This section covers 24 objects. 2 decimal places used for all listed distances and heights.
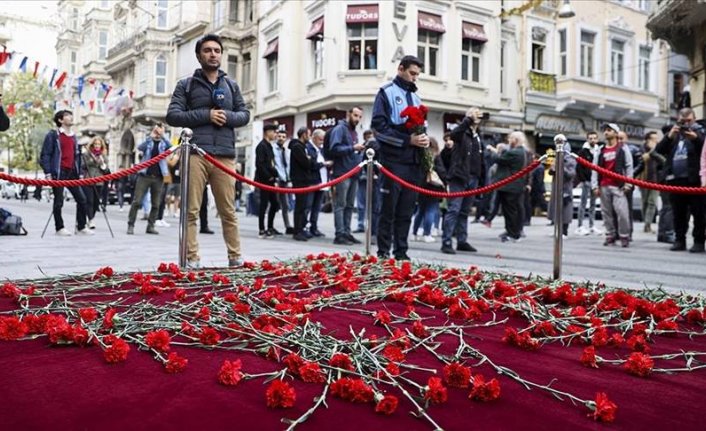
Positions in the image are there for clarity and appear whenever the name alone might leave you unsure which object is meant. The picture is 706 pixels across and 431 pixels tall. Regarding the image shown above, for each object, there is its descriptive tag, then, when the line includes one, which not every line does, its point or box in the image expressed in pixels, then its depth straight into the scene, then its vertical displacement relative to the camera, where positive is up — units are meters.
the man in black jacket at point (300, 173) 10.14 +0.68
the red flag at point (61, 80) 27.26 +5.49
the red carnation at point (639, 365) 2.61 -0.57
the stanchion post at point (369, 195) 6.98 +0.24
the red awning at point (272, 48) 27.59 +7.06
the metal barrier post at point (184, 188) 5.57 +0.23
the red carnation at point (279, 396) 2.06 -0.56
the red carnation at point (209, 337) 2.79 -0.51
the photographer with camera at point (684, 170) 8.70 +0.72
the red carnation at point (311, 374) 2.34 -0.56
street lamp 22.28 +7.04
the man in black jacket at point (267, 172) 10.53 +0.70
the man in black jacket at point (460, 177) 8.44 +0.55
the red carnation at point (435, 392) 2.12 -0.56
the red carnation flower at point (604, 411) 2.08 -0.60
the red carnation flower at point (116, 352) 2.49 -0.52
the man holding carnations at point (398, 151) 6.49 +0.68
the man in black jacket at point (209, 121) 5.75 +0.82
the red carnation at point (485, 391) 2.19 -0.57
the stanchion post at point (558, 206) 5.60 +0.12
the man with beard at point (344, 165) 9.63 +0.80
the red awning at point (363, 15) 23.80 +7.30
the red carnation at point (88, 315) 3.13 -0.48
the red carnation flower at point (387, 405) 2.03 -0.57
